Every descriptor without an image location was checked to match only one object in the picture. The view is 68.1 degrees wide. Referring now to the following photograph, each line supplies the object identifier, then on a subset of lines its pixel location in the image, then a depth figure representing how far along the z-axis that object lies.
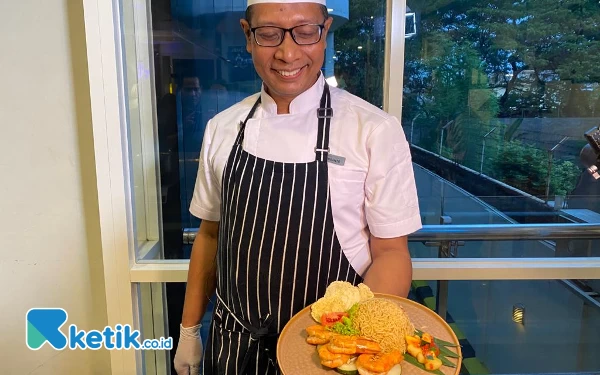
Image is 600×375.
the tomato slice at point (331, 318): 0.63
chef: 0.80
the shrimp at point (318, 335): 0.60
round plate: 0.58
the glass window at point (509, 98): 1.36
